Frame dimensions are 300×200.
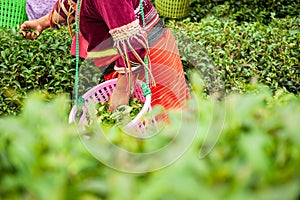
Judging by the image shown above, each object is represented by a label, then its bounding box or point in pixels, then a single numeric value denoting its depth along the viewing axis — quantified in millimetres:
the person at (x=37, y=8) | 4409
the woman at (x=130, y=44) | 2152
